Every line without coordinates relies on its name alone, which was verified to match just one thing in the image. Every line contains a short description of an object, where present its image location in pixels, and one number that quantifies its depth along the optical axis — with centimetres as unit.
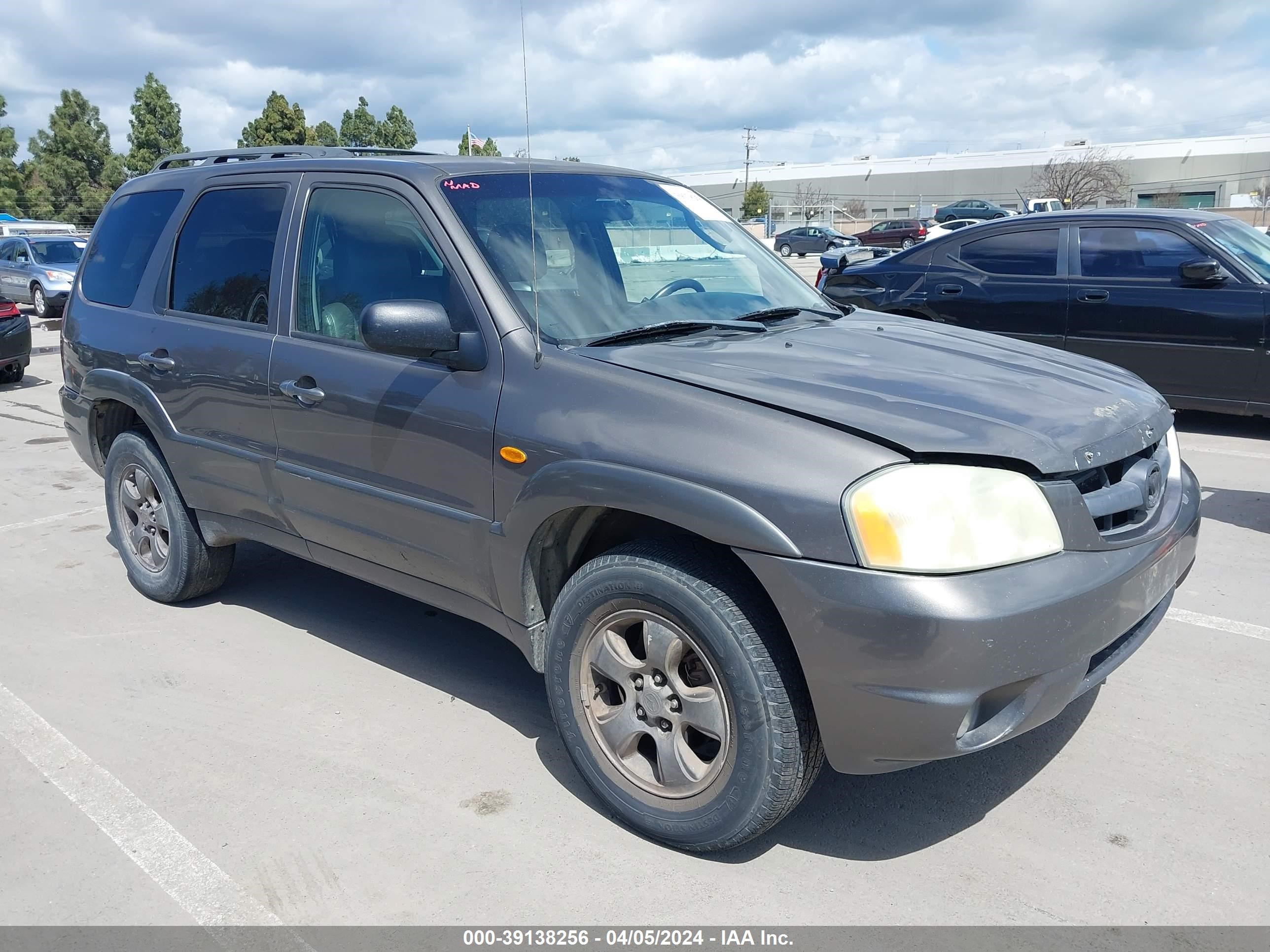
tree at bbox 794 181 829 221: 8075
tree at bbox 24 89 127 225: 5788
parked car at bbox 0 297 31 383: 1209
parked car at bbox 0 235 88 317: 2089
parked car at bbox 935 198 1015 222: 4300
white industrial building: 6875
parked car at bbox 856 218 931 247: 4209
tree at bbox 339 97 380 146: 5234
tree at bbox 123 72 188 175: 4872
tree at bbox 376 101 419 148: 5344
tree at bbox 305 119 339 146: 4659
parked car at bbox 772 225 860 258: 4619
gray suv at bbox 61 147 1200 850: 248
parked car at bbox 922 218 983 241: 3362
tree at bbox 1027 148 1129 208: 6456
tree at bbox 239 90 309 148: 4334
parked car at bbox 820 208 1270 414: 734
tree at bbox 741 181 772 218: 7281
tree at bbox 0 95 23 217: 5697
